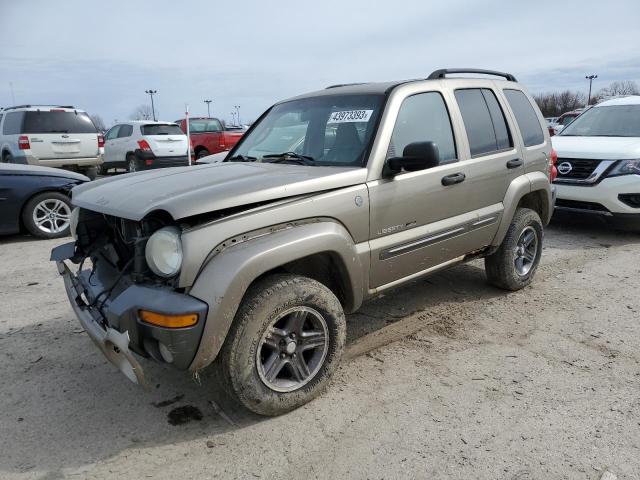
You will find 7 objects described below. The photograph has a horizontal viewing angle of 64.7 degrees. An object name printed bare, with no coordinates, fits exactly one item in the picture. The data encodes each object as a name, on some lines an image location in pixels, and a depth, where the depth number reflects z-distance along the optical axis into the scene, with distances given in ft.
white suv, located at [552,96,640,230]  21.67
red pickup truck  56.85
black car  22.37
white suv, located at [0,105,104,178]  35.70
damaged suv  8.13
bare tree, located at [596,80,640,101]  177.99
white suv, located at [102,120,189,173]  46.88
